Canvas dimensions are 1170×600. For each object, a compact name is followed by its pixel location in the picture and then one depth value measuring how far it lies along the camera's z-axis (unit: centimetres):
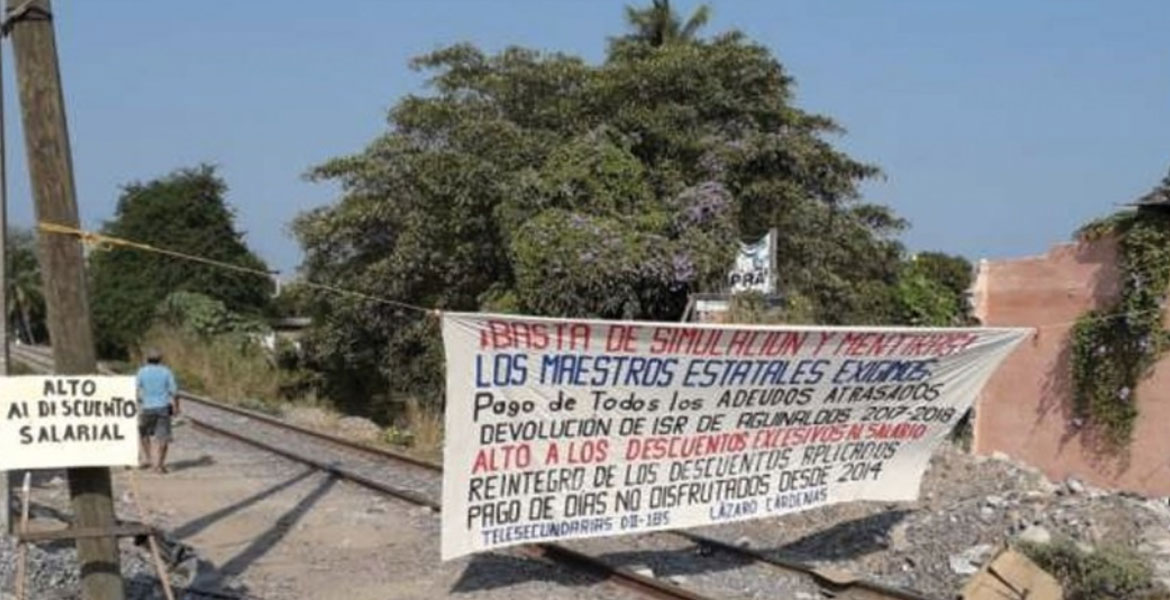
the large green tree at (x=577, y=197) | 2227
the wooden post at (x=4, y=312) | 1097
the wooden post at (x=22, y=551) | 711
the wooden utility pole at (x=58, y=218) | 656
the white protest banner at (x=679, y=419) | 921
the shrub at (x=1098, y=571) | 946
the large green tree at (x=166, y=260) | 6369
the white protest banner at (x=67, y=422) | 652
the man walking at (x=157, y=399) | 1628
